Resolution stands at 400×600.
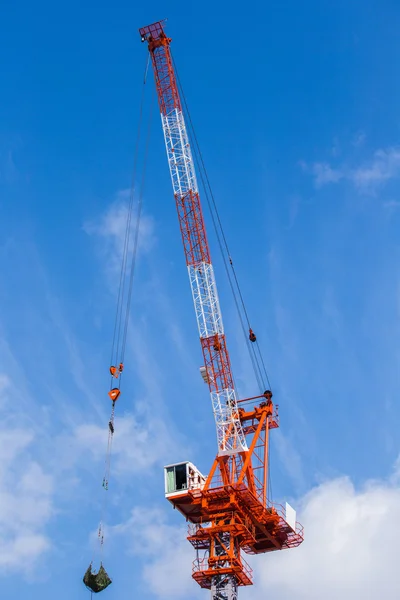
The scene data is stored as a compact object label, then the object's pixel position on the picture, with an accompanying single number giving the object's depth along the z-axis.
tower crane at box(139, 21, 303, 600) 111.75
